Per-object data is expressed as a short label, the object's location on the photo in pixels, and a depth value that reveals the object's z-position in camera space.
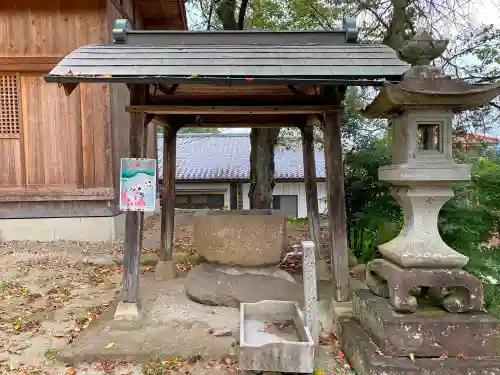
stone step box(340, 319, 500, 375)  3.39
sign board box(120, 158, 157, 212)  4.70
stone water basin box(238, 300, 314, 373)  3.33
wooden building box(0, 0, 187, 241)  8.57
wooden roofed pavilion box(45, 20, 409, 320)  4.09
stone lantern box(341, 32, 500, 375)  3.53
